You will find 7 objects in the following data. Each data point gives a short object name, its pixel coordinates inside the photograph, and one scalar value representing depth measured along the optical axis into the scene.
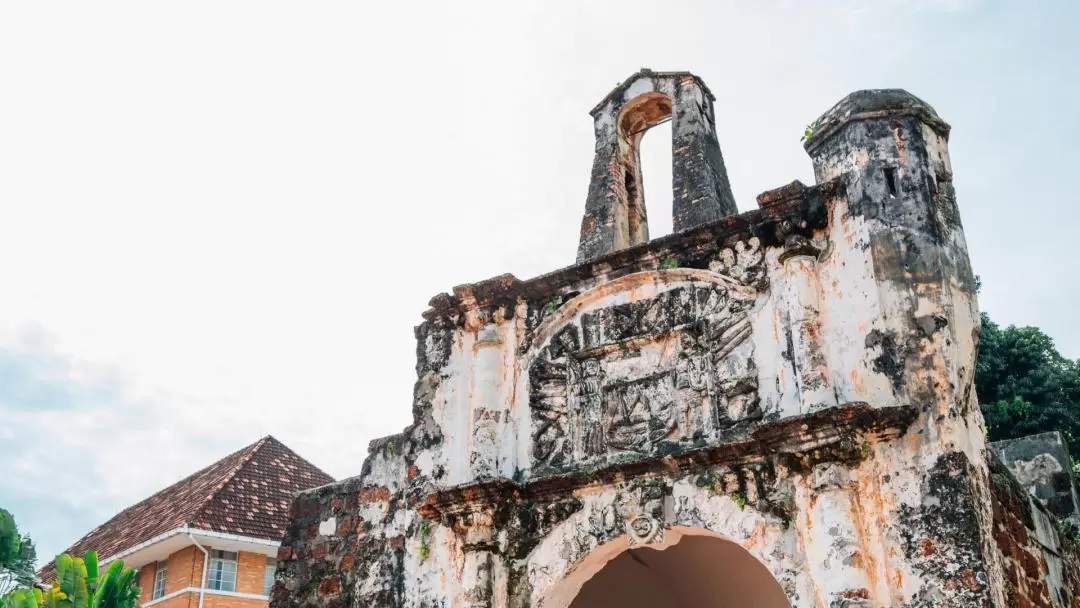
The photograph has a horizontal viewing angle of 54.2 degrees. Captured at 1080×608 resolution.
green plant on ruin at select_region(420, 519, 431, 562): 7.59
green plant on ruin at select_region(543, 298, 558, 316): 7.80
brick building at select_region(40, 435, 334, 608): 14.99
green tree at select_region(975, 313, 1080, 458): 13.62
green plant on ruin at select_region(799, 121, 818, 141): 7.09
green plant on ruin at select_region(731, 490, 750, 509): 6.36
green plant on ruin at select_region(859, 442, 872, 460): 5.97
